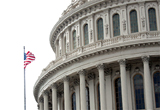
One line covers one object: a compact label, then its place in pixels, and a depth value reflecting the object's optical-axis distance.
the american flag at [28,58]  71.50
